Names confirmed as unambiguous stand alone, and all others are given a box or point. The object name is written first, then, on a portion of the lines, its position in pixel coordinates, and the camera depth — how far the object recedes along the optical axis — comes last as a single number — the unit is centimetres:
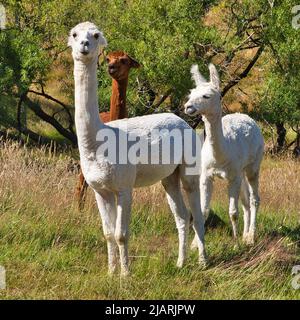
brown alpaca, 1326
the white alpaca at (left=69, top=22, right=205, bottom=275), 960
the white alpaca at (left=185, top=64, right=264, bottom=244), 1171
